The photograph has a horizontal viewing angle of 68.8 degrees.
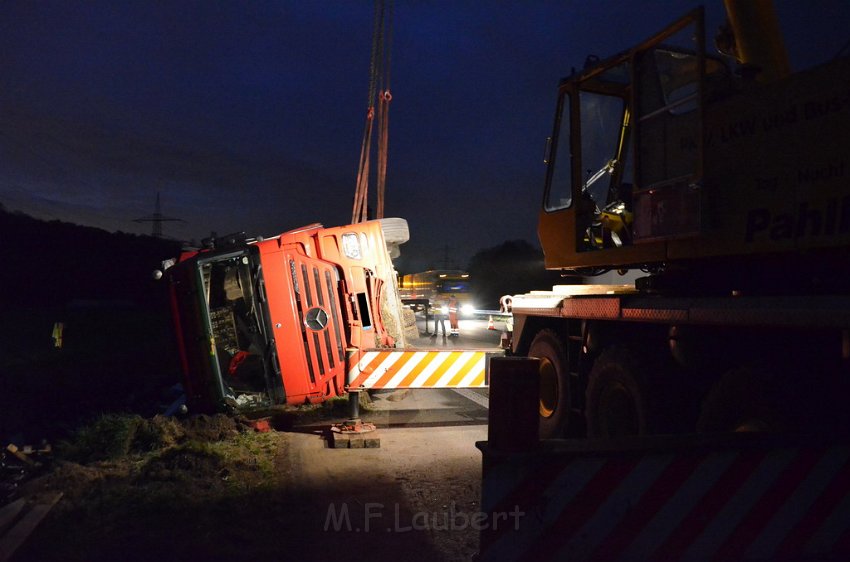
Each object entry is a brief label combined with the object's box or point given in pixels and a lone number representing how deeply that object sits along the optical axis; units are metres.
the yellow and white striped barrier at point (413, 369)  7.18
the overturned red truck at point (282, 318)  7.39
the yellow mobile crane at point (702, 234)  3.29
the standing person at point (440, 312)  17.80
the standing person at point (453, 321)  15.95
